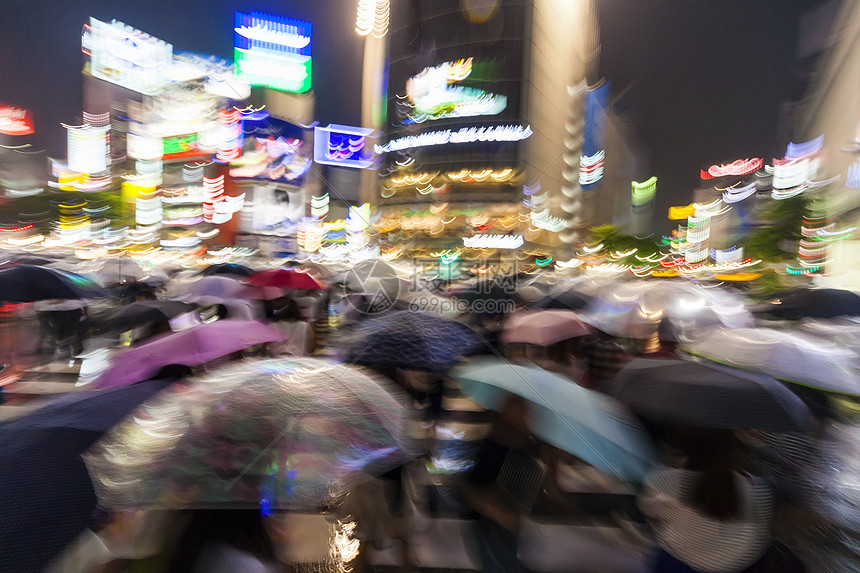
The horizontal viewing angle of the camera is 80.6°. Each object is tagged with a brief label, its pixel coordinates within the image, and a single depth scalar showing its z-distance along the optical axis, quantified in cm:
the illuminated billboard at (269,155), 5469
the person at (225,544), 172
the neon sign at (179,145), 5034
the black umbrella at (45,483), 144
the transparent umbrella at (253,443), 174
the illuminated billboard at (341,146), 6138
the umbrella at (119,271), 1257
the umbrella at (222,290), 818
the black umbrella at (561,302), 689
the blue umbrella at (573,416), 205
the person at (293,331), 613
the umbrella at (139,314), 474
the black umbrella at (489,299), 712
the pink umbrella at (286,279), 880
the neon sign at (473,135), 5168
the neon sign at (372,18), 5941
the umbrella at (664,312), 630
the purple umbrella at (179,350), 300
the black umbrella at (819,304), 692
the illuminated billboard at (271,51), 5512
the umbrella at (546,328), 512
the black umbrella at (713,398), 221
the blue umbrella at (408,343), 362
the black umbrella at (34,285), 623
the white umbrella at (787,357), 295
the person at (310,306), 863
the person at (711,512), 212
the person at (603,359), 550
